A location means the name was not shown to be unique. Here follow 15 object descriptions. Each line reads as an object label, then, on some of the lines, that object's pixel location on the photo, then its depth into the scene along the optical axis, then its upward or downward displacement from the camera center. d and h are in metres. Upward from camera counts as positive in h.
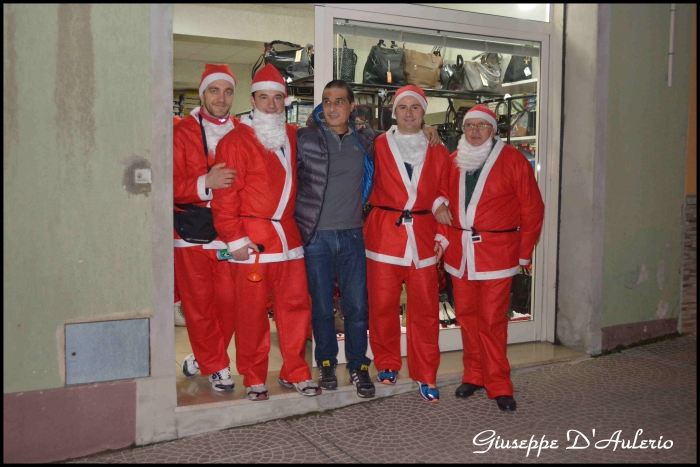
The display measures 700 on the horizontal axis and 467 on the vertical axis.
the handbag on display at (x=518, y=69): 5.26 +1.03
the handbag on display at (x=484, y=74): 5.20 +0.99
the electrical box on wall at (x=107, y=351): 3.26 -0.79
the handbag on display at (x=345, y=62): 4.63 +0.95
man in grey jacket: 3.78 -0.12
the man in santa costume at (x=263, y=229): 3.58 -0.18
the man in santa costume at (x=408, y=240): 3.93 -0.25
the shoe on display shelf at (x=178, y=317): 5.95 -1.10
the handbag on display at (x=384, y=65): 4.85 +0.98
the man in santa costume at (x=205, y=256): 3.85 -0.36
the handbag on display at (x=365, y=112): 4.96 +0.64
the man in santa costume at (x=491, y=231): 3.93 -0.19
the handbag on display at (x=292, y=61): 5.17 +1.06
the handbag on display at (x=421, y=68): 4.99 +0.99
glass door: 4.77 +0.92
